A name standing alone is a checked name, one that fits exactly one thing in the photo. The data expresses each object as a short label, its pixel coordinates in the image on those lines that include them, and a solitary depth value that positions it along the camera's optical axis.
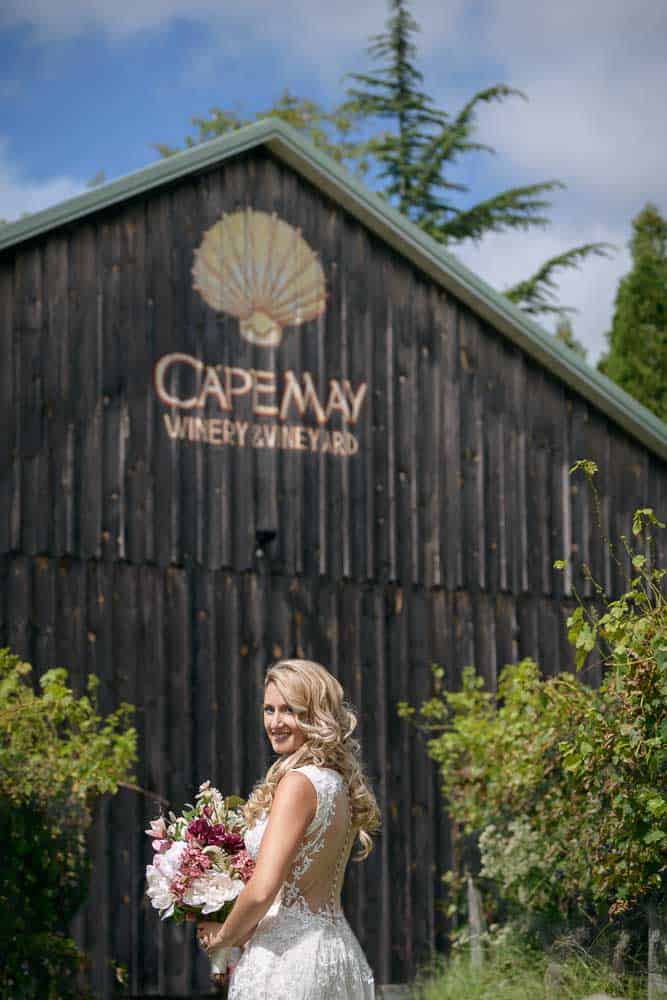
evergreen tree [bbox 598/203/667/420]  26.30
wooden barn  12.23
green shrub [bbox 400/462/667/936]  7.24
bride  5.52
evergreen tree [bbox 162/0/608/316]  29.03
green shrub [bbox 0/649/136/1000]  9.52
